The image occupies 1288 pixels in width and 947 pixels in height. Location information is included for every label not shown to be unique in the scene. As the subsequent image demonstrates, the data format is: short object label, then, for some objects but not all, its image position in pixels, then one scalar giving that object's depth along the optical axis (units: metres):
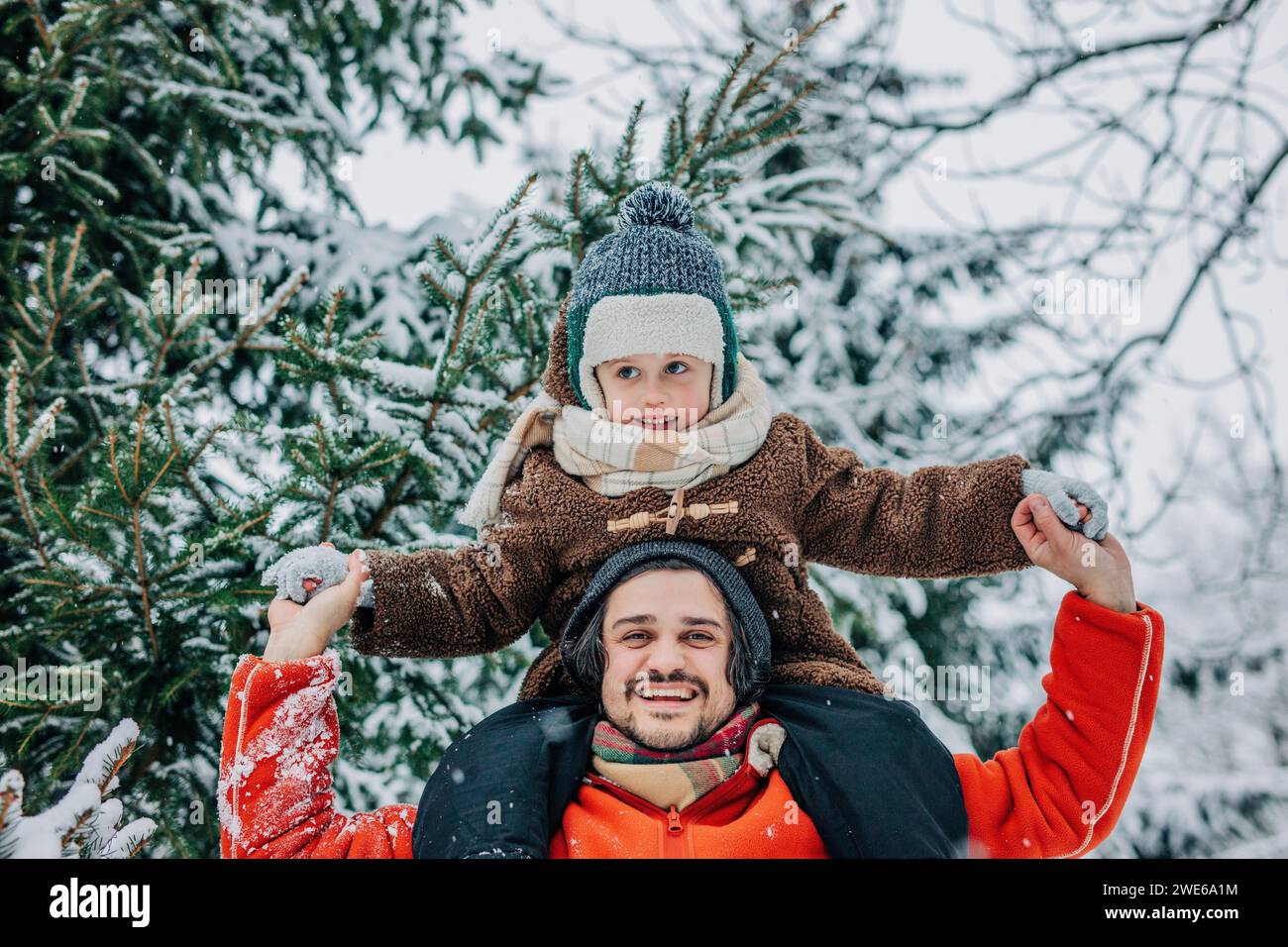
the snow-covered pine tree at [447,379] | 2.32
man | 1.80
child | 2.00
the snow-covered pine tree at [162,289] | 2.21
